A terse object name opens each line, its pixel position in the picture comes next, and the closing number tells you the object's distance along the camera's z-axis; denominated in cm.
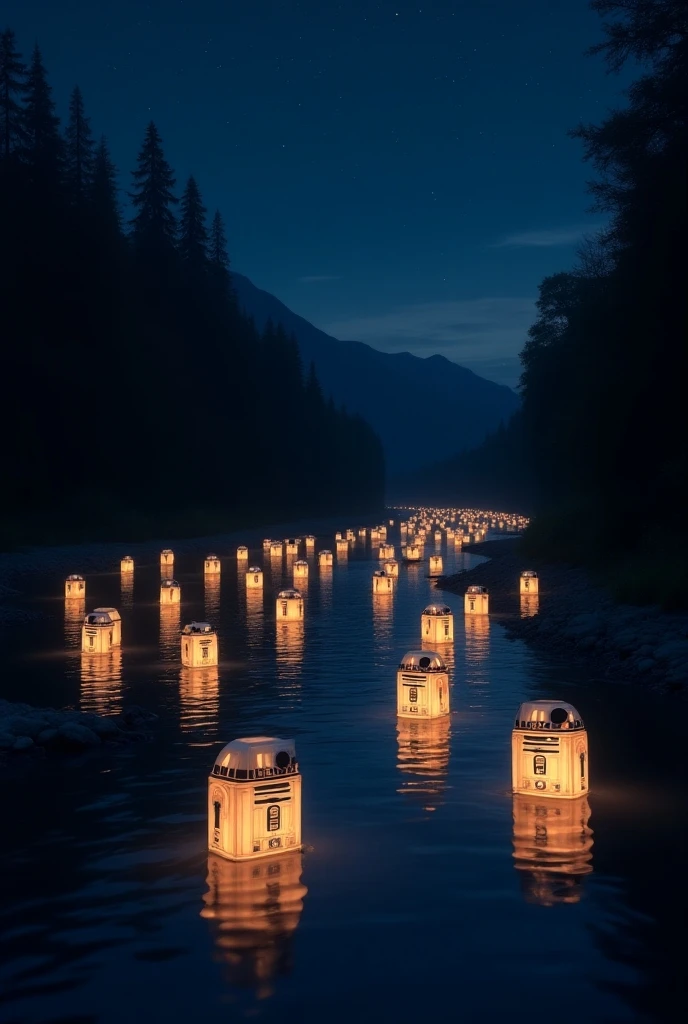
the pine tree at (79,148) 9525
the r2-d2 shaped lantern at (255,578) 4488
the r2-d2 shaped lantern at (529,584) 3947
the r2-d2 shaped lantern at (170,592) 3784
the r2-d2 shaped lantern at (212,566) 5247
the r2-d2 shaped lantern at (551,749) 1241
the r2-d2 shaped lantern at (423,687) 1712
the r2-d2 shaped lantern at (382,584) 4244
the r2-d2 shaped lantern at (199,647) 2333
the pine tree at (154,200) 10450
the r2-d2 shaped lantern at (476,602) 3375
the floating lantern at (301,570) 5088
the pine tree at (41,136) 8388
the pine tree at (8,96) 7969
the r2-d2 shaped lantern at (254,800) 1012
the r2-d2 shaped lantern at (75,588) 3900
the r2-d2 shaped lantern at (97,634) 2541
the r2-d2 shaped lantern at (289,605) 3300
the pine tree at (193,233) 11694
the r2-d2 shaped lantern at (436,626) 2672
